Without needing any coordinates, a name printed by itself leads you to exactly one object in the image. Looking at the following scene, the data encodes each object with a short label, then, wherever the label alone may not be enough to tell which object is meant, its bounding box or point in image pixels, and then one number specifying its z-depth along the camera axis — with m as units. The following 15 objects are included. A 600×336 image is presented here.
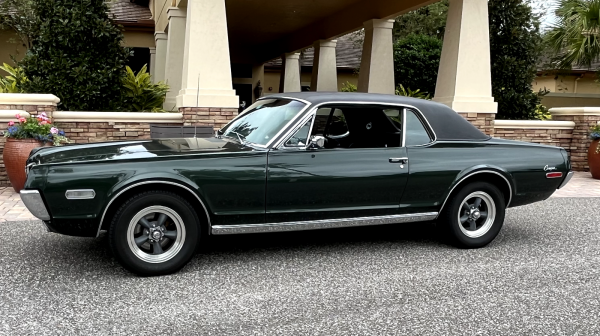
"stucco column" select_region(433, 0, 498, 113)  10.22
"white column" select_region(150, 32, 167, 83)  15.67
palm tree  11.86
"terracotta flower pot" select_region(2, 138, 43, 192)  7.31
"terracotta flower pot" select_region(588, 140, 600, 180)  10.34
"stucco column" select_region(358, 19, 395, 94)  13.61
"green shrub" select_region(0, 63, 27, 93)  9.30
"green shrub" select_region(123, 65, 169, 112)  10.00
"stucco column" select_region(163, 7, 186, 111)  12.61
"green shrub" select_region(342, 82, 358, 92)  15.95
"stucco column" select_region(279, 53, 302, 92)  20.67
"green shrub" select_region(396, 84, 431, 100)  13.00
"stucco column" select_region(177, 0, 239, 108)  9.06
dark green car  4.06
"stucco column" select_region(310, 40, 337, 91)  17.00
